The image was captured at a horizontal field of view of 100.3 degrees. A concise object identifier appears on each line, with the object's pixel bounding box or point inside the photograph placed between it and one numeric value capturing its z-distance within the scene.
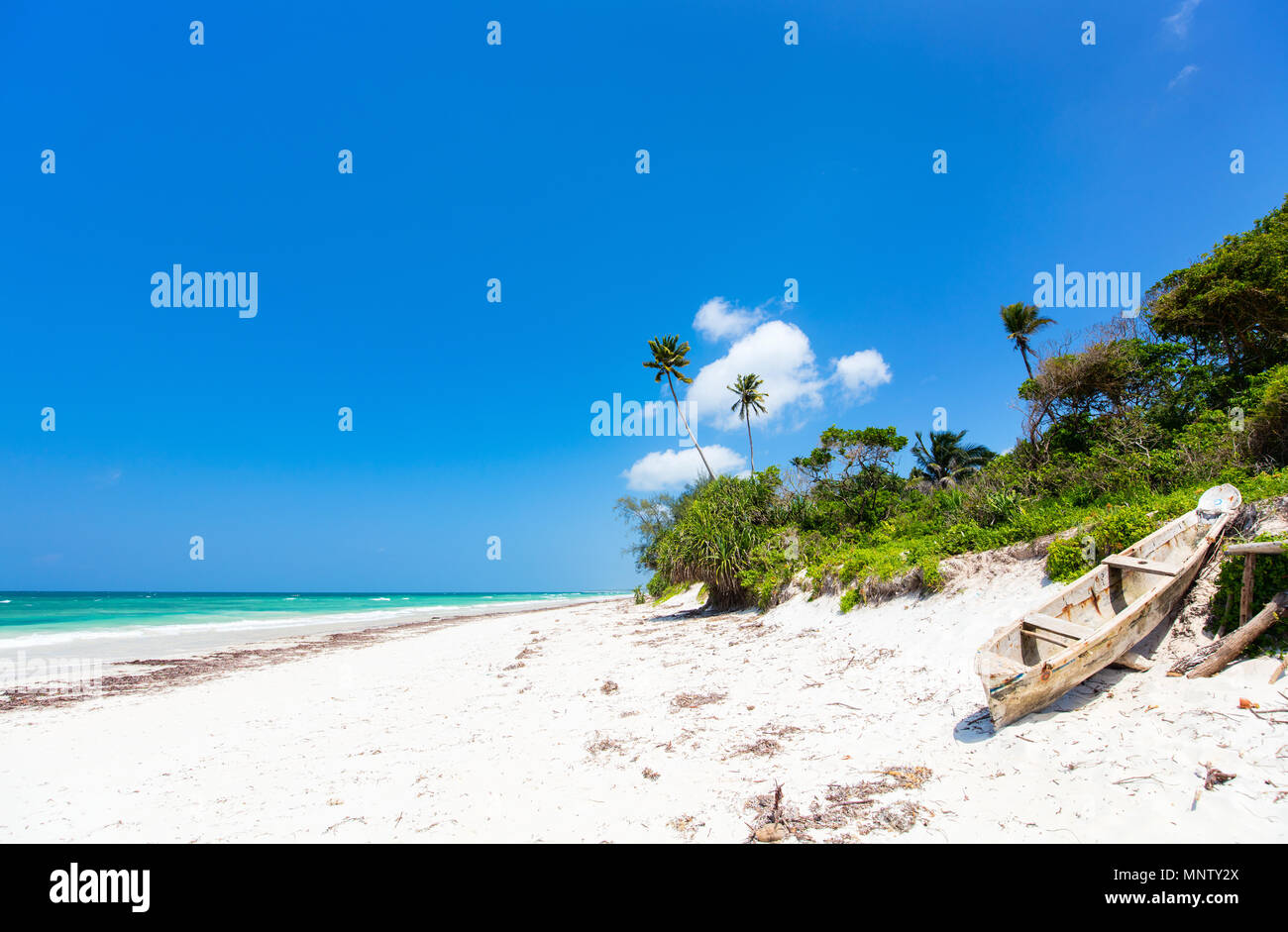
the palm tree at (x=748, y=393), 40.25
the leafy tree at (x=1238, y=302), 13.50
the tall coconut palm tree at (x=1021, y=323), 32.72
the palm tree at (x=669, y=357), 35.12
